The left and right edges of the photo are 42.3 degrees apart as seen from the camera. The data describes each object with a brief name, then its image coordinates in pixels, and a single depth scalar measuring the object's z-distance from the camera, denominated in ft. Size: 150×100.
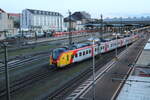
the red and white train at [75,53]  81.34
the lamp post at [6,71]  38.00
